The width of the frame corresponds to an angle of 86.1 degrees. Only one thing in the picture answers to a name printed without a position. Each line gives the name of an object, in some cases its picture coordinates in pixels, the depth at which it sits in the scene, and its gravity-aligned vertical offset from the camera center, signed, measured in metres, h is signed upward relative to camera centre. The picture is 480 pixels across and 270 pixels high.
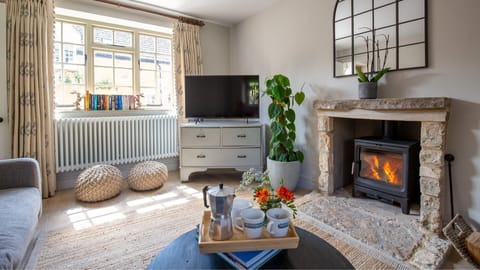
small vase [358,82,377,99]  2.25 +0.35
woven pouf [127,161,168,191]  2.92 -0.52
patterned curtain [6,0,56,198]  2.54 +0.53
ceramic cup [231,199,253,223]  1.08 -0.33
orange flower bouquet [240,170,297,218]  1.11 -0.29
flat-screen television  3.43 +0.47
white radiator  2.94 -0.11
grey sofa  1.14 -0.44
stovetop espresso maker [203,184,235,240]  0.99 -0.32
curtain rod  3.12 +1.57
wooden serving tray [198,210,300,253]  0.95 -0.42
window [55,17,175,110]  3.12 +0.92
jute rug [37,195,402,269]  1.61 -0.80
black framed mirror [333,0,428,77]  2.10 +0.87
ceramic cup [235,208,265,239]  0.98 -0.36
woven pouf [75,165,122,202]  2.59 -0.55
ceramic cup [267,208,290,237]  1.00 -0.37
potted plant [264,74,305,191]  2.81 -0.05
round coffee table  0.96 -0.50
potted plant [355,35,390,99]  2.25 +0.51
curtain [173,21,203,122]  3.61 +1.10
